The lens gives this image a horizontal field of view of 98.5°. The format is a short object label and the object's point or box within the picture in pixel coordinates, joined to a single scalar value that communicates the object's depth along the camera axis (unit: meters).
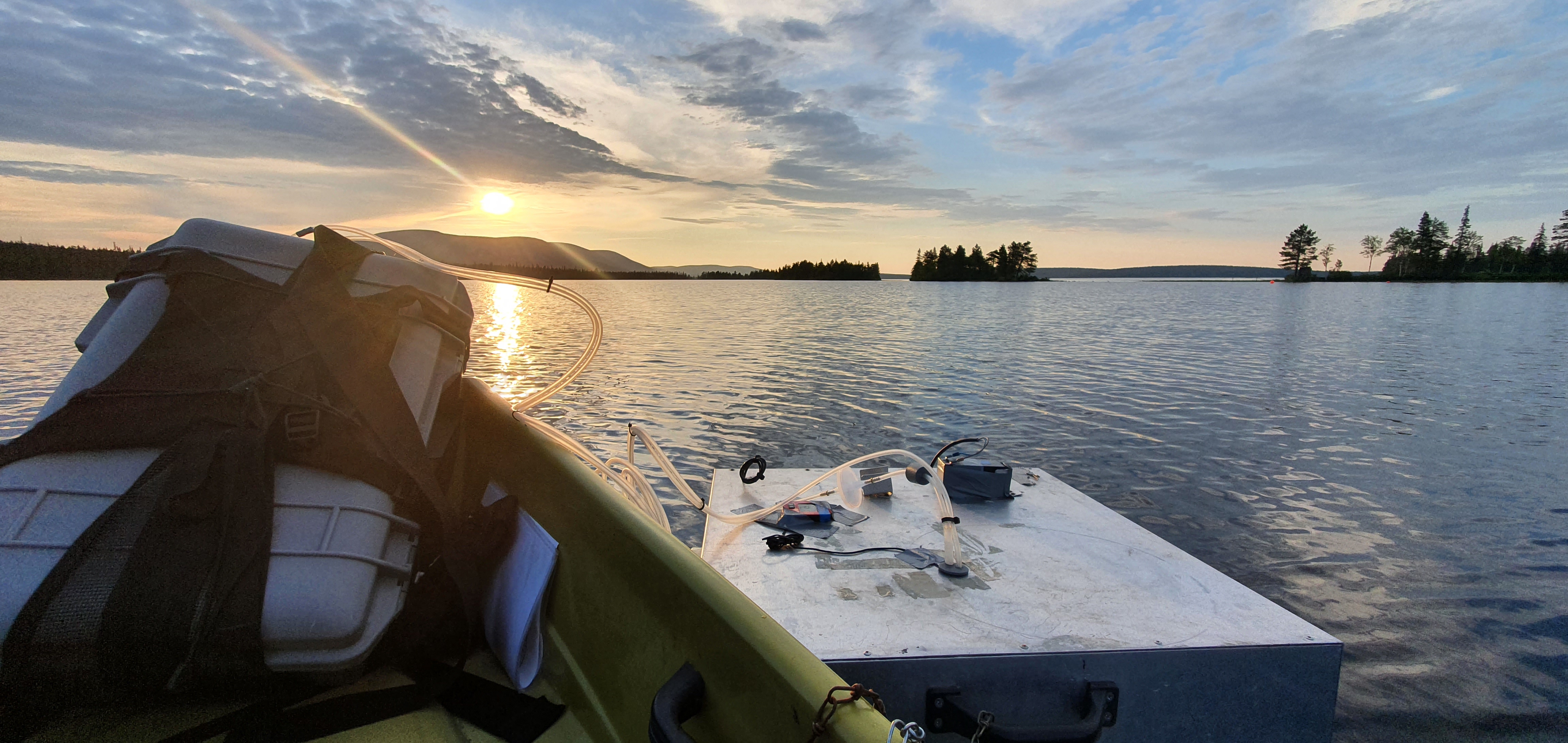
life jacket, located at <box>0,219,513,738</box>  1.54
